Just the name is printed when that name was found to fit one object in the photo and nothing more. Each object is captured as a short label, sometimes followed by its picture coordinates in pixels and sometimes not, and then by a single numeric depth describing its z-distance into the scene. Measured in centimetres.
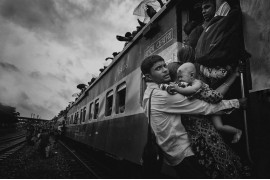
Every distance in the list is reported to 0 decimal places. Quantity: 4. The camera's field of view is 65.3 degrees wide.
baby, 176
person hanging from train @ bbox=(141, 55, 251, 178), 175
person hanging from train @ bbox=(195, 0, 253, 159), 187
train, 179
